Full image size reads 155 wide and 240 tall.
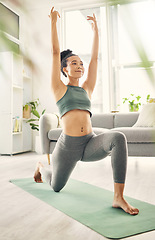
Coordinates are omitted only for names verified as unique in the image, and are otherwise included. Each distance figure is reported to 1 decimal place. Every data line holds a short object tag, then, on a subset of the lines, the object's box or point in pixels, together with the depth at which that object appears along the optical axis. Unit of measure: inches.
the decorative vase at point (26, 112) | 170.9
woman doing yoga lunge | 51.3
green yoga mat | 42.2
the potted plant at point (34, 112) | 163.2
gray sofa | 95.9
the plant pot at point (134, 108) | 143.8
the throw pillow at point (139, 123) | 109.0
